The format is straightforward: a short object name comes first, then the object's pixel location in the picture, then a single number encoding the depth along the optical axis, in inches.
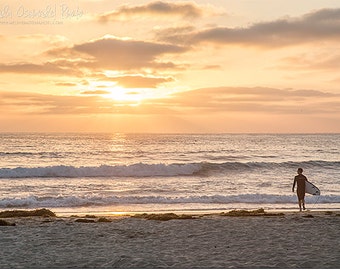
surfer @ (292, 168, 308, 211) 856.3
